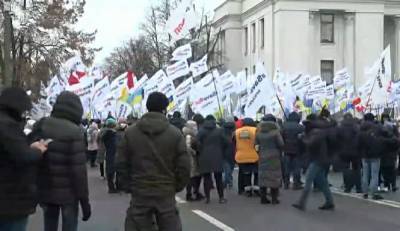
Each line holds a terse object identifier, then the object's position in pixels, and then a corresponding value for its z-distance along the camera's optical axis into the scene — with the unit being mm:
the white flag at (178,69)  20891
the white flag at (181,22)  18266
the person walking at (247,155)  15383
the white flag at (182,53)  20719
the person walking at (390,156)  15414
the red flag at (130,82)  28156
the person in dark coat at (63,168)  6879
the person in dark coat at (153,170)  6414
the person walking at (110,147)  16312
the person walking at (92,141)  22675
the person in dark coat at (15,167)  5781
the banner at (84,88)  24011
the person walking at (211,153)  14344
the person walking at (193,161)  14633
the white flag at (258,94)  20922
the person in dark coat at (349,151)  14484
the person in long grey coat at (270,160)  13734
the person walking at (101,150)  17109
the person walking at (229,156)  16698
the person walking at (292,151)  16922
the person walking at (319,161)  12945
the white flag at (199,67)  22156
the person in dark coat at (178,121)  17997
